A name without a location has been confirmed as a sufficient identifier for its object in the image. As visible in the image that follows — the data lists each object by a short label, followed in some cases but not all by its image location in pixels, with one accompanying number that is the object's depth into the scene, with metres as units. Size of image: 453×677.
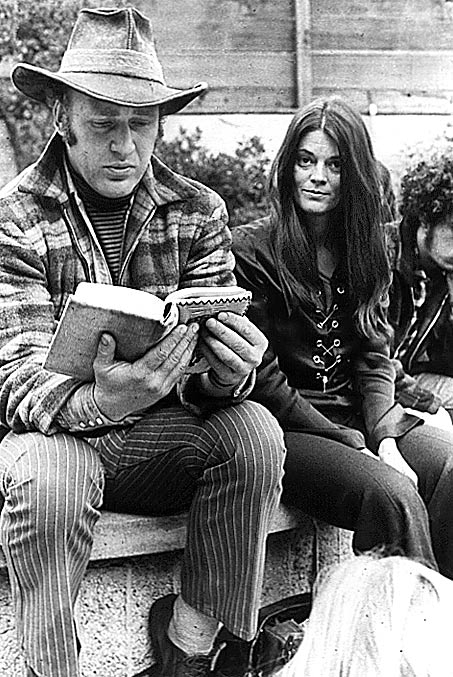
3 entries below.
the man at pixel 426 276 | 3.08
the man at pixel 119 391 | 2.04
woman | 2.63
